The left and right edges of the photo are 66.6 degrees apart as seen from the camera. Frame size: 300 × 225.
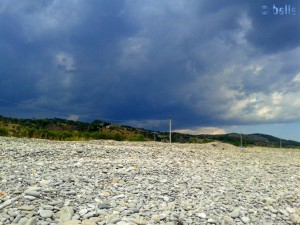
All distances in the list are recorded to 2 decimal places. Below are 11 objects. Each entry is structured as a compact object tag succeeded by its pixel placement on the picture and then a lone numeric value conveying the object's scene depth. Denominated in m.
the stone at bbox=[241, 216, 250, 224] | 5.31
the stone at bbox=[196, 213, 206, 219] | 5.20
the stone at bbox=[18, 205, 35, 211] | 4.87
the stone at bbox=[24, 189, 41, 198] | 5.30
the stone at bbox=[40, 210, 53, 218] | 4.74
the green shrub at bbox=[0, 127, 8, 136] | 17.49
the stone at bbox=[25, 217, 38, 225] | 4.49
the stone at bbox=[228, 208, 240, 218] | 5.40
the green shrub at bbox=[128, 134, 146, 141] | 21.45
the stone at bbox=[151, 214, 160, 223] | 4.93
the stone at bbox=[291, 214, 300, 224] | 5.62
